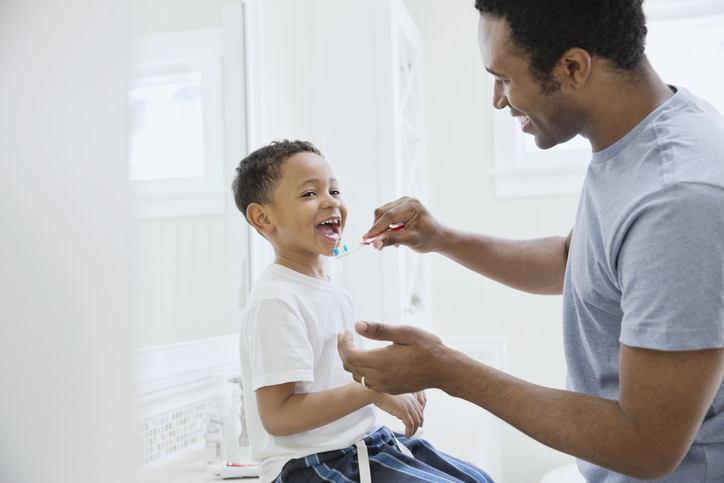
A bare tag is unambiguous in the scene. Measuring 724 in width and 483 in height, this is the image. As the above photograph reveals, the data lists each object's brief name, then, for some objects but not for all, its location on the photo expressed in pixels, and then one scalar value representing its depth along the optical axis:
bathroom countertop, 1.33
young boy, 1.07
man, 0.72
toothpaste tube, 1.35
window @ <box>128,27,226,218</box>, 1.41
